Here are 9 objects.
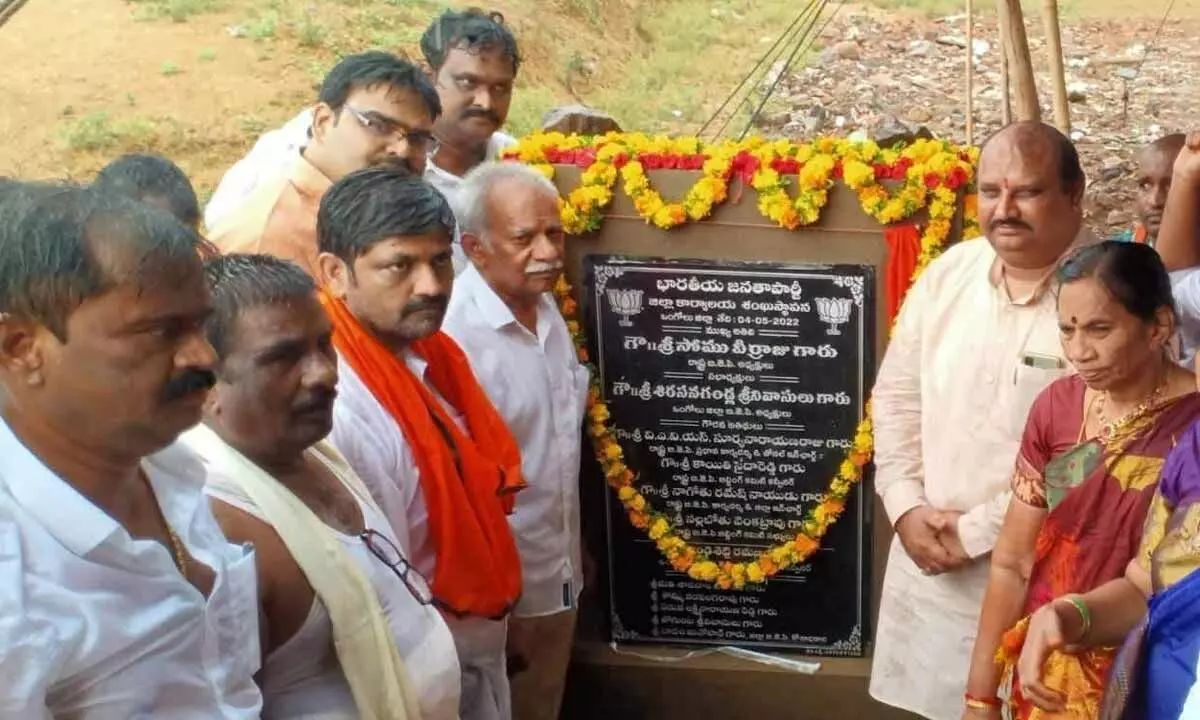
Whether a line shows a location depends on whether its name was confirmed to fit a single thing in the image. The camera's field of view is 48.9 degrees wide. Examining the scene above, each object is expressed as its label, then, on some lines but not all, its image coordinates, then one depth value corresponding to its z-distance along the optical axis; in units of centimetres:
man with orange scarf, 290
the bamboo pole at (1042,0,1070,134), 542
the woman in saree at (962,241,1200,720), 268
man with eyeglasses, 371
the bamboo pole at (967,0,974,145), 721
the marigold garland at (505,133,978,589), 412
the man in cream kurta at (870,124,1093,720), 342
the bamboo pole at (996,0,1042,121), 529
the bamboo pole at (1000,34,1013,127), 668
